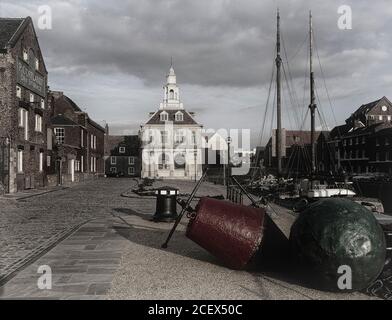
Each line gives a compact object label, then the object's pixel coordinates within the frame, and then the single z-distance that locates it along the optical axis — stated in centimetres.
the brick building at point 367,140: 5650
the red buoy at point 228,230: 737
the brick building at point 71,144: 3869
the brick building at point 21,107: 2561
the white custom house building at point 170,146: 6166
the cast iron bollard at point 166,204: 1409
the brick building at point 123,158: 7962
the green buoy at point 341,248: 616
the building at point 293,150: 7246
